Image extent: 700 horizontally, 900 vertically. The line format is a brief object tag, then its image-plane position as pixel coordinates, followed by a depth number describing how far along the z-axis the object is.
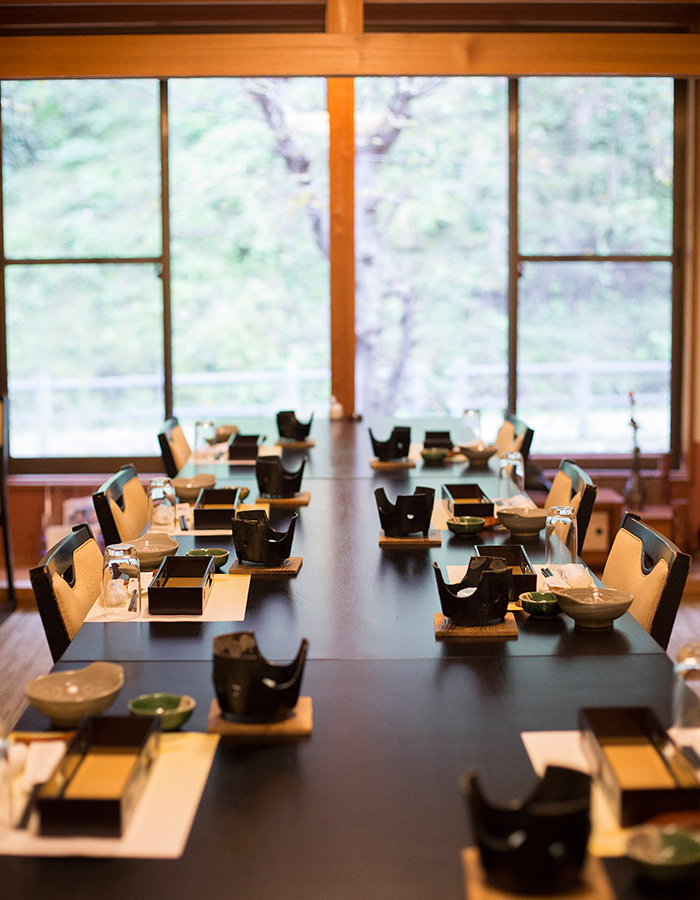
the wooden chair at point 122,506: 2.92
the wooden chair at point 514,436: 4.11
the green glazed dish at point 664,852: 1.09
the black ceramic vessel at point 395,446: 3.85
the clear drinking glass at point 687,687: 1.53
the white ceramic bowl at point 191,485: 3.24
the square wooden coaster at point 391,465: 3.77
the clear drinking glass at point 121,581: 2.10
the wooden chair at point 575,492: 3.04
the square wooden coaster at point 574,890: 1.08
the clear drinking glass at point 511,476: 3.32
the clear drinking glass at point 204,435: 4.16
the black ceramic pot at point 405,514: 2.66
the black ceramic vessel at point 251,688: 1.49
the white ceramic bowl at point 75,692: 1.51
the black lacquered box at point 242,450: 3.99
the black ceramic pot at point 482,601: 1.94
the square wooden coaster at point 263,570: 2.36
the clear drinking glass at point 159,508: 2.87
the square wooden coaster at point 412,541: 2.64
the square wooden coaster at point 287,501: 3.15
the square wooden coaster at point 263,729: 1.48
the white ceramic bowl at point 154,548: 2.42
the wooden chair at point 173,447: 4.16
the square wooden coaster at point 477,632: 1.91
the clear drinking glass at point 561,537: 2.40
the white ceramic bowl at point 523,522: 2.70
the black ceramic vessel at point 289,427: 4.36
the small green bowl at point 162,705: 1.53
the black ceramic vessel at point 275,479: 3.16
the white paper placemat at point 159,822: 1.20
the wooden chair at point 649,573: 2.18
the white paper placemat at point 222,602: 2.05
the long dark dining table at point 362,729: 1.15
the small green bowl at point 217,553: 2.41
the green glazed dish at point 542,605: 2.02
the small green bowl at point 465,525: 2.71
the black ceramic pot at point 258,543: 2.37
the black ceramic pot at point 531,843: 1.08
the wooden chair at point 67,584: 2.16
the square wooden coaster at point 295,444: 4.31
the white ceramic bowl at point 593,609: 1.95
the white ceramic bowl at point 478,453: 3.80
